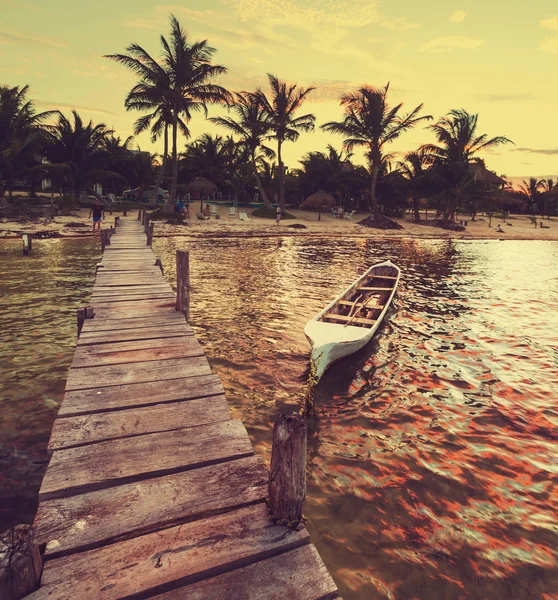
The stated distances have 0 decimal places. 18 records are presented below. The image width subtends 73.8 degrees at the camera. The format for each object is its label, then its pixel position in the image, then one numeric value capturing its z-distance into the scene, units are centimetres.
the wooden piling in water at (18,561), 171
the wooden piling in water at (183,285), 682
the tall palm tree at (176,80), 2669
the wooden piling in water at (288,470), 231
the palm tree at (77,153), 3297
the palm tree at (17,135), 2731
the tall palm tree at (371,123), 3325
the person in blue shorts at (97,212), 2152
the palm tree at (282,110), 3391
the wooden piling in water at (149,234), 1584
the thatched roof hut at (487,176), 4776
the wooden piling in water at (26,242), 1636
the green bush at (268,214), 3806
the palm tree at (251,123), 3438
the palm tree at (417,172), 3825
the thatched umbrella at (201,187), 3781
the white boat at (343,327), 573
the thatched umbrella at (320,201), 3875
